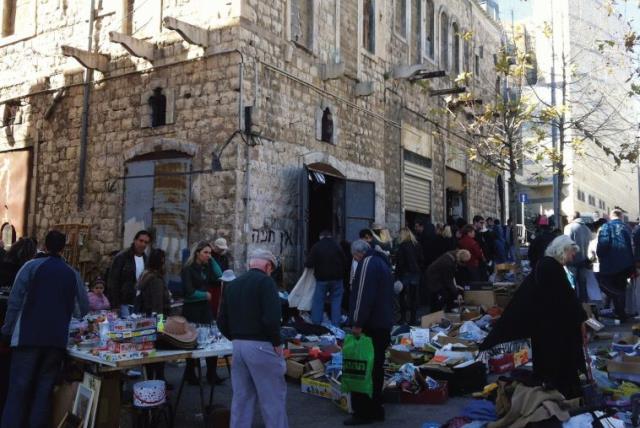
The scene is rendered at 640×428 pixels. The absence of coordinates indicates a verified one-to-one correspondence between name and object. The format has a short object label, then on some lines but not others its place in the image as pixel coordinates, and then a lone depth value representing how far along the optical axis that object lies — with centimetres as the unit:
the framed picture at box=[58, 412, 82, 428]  471
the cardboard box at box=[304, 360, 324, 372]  681
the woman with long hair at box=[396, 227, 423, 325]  1032
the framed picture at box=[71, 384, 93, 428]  464
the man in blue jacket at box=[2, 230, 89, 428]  481
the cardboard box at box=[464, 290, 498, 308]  1051
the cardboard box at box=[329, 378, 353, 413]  579
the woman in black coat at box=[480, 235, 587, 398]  474
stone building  1084
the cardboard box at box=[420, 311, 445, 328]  913
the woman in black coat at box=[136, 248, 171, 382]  630
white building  2731
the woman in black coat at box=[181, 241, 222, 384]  669
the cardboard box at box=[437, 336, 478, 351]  759
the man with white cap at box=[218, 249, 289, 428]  436
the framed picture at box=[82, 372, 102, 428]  461
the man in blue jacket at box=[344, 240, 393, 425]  545
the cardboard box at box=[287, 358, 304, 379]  694
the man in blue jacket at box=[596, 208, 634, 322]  1006
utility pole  1522
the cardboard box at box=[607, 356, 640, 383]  579
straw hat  498
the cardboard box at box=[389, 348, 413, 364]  711
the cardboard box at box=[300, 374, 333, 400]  630
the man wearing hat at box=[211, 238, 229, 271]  851
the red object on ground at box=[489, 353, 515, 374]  707
